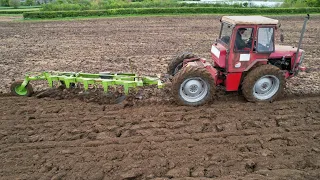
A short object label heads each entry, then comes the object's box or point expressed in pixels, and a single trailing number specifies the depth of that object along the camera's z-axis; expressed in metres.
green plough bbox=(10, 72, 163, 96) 6.32
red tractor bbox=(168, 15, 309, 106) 6.05
